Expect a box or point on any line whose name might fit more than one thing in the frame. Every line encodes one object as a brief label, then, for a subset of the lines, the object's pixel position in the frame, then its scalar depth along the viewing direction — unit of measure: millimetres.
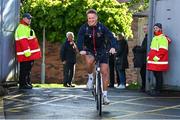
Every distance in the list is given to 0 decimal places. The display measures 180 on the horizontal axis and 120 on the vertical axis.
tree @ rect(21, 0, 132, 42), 26453
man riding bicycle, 11047
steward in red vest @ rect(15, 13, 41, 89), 14965
